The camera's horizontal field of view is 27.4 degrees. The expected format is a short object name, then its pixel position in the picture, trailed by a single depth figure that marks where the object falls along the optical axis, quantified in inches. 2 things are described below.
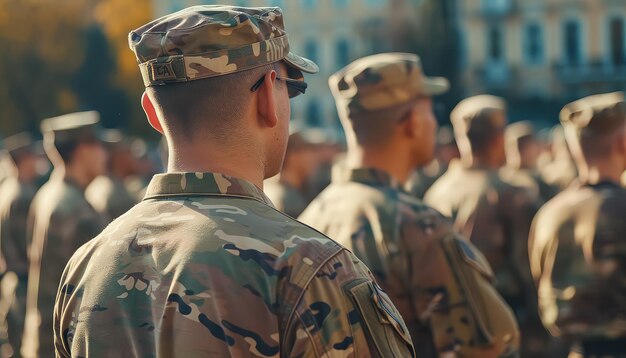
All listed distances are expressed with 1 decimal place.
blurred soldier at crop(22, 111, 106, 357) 319.6
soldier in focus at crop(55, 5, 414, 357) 109.0
